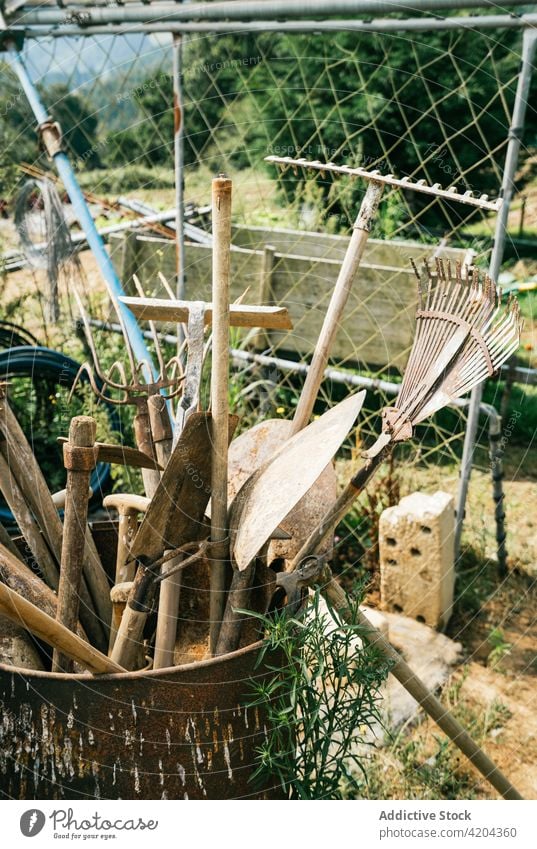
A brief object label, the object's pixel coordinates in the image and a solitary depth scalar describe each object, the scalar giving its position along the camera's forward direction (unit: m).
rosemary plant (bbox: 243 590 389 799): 1.44
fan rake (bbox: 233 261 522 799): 1.46
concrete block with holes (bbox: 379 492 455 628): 2.72
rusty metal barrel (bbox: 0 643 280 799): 1.38
